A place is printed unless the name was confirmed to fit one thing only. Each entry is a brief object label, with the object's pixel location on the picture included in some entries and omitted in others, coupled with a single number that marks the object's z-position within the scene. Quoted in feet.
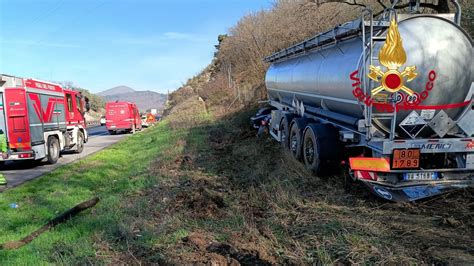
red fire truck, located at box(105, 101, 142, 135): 102.83
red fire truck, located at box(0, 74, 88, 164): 41.65
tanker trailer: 18.66
